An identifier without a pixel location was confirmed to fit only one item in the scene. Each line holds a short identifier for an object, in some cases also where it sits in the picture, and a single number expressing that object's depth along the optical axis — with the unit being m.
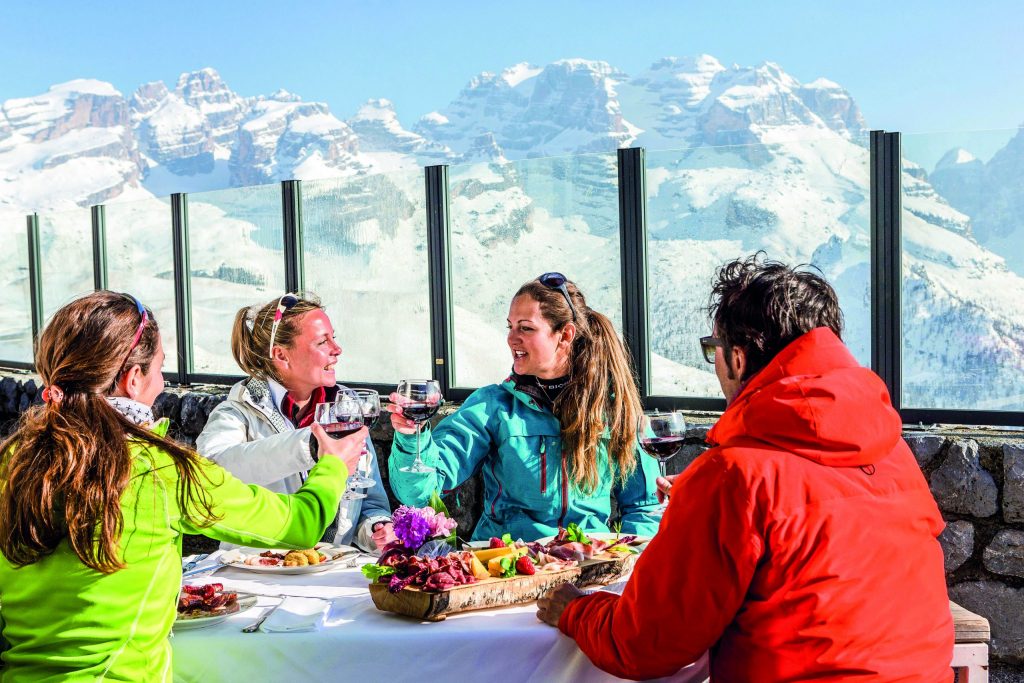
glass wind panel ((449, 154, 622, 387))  4.91
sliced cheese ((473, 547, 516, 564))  2.26
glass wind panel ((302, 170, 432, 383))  5.55
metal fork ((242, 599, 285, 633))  2.06
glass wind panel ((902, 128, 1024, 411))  4.23
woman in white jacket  3.20
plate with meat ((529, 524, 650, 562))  2.35
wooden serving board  2.05
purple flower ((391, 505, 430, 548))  2.22
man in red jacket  1.66
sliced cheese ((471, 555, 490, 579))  2.14
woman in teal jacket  3.23
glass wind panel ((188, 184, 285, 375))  6.32
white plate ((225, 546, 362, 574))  2.50
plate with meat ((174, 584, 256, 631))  2.07
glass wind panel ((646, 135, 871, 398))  4.46
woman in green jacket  1.80
